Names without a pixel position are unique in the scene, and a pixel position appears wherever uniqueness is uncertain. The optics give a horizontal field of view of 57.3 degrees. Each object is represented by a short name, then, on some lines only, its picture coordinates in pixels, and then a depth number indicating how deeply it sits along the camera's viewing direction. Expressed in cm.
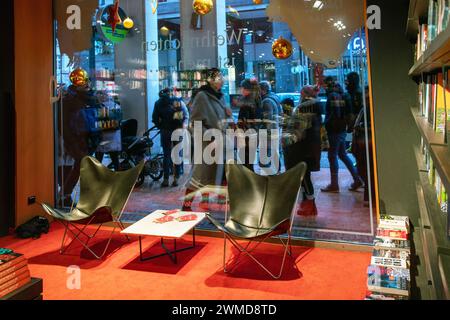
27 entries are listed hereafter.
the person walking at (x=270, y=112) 462
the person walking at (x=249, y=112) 470
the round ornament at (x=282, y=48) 440
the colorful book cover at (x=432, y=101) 238
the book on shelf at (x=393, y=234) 323
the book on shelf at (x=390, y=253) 289
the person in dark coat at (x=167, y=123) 523
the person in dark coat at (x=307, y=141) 447
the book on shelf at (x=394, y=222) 345
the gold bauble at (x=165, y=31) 498
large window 430
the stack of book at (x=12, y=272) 214
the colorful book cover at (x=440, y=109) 210
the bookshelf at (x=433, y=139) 157
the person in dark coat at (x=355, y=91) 420
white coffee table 369
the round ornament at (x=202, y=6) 449
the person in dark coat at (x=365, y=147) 416
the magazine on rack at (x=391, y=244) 304
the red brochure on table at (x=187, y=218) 413
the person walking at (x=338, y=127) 431
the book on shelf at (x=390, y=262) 275
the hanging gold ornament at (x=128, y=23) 512
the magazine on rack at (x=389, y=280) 247
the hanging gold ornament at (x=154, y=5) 507
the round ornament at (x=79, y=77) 536
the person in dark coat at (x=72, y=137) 551
